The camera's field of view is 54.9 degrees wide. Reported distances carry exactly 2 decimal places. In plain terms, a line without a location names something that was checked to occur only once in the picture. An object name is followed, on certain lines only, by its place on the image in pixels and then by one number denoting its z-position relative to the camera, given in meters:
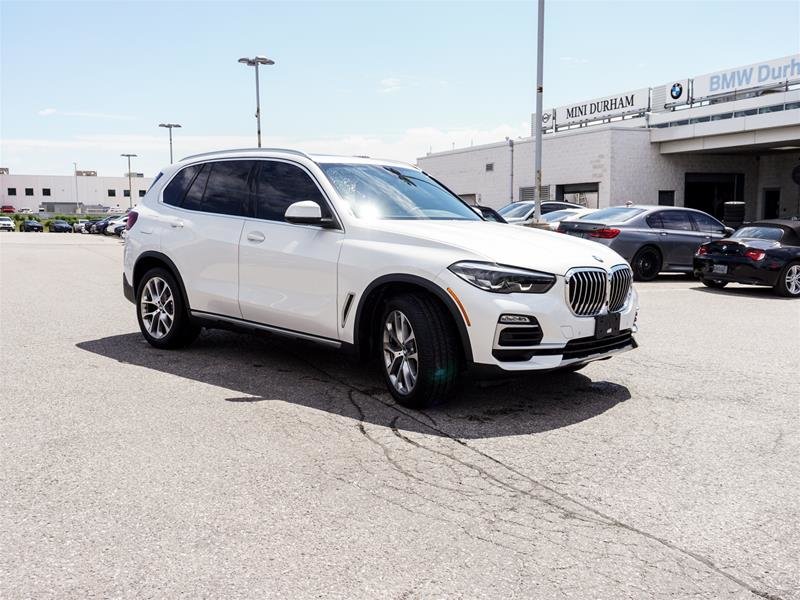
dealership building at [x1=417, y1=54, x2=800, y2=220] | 30.56
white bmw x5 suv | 5.09
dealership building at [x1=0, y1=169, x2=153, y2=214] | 119.04
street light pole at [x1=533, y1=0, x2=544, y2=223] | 20.17
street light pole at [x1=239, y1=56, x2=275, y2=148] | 35.41
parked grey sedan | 15.41
